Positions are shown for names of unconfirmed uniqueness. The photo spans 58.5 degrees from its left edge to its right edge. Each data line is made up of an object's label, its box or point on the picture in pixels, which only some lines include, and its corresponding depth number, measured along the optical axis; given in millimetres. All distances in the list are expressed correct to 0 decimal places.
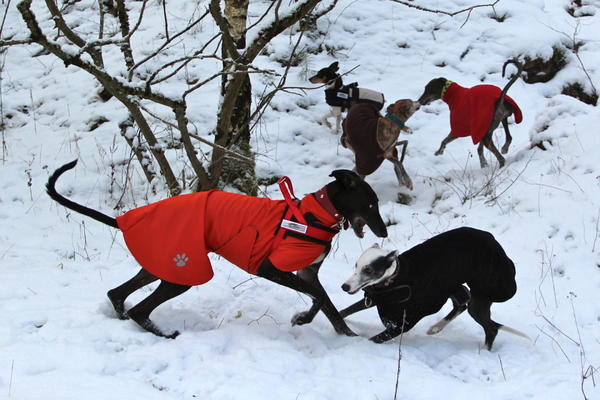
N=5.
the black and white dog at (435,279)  3641
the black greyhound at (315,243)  3520
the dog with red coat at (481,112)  6797
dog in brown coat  6898
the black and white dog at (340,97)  7859
